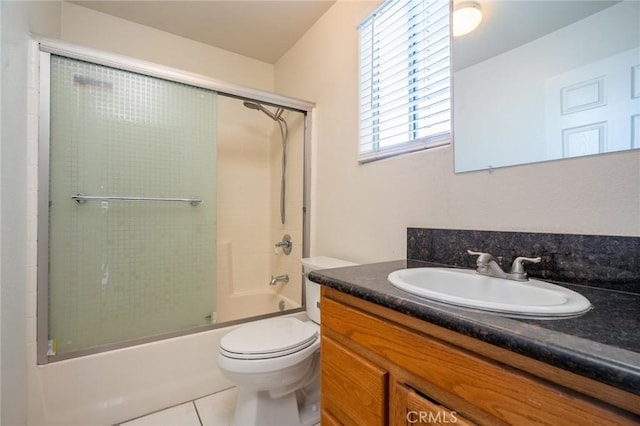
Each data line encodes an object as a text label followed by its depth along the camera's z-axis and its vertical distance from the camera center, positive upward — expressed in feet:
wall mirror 2.43 +1.33
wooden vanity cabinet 1.31 -1.02
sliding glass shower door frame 4.07 +0.97
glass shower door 4.38 +0.07
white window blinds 3.87 +2.10
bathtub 4.05 -2.71
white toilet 3.73 -2.14
